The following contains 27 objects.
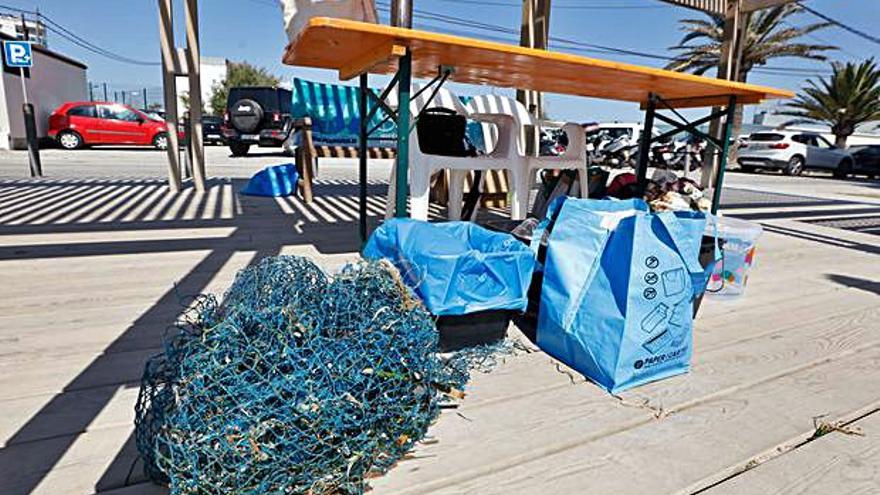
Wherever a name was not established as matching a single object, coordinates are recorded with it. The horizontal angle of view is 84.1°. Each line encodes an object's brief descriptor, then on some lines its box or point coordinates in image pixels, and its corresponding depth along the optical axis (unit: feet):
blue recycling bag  4.74
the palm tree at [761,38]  45.93
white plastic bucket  7.84
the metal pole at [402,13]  12.17
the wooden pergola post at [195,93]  16.26
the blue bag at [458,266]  5.10
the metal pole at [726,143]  10.82
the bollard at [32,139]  19.73
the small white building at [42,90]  35.73
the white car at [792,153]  39.96
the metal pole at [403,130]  6.92
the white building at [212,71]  109.51
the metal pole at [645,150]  12.30
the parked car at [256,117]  36.45
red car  38.32
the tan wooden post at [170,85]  15.49
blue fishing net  2.97
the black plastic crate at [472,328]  5.42
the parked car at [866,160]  42.09
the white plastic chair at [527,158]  10.43
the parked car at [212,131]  50.90
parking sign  20.48
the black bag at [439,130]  10.08
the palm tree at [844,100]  49.78
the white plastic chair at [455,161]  8.85
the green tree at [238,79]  93.66
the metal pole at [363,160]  9.59
